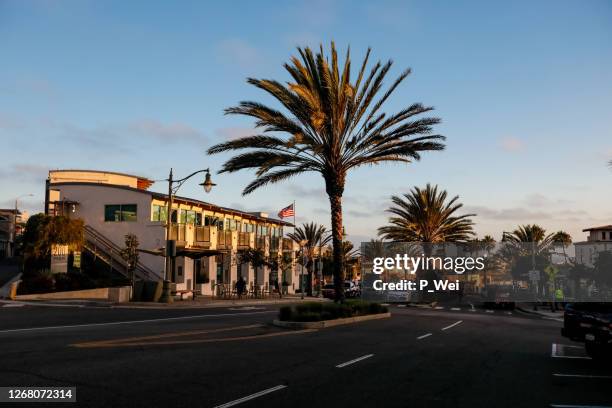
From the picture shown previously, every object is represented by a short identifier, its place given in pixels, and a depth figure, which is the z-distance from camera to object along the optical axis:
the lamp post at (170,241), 30.91
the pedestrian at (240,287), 44.00
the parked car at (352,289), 61.62
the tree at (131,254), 37.99
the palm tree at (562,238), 88.97
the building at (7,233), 85.41
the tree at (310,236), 76.56
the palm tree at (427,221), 50.56
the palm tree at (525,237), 78.62
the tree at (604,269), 61.56
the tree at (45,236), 39.09
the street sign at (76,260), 43.06
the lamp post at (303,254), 57.91
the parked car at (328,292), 55.41
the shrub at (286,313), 22.31
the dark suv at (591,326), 13.47
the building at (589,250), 66.09
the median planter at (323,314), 21.78
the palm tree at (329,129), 25.11
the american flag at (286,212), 54.75
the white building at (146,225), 44.31
